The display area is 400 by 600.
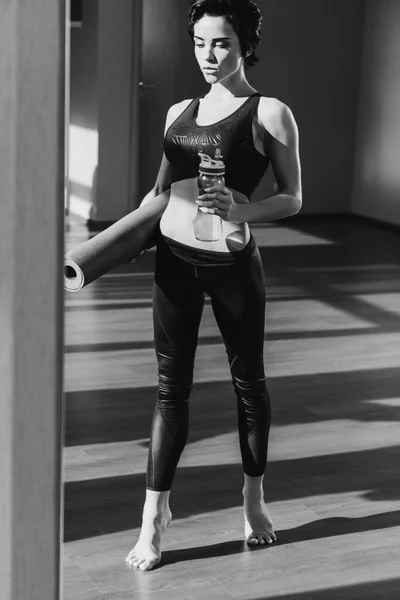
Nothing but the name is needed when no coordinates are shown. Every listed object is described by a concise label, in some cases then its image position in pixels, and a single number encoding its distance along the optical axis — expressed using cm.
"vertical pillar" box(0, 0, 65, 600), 254
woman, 482
